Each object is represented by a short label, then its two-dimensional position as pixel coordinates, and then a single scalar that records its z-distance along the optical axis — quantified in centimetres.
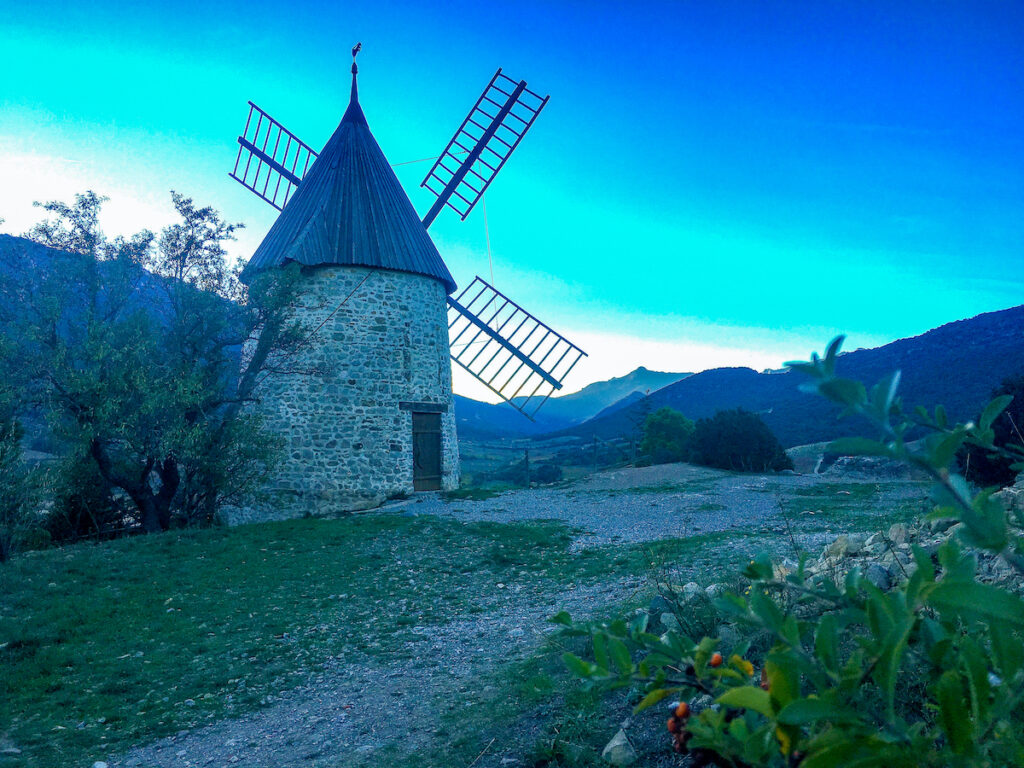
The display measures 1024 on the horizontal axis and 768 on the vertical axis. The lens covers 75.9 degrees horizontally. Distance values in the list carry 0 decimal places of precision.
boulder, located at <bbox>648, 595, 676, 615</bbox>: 504
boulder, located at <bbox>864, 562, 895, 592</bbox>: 431
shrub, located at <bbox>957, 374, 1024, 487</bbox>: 1089
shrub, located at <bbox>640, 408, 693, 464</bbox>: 2542
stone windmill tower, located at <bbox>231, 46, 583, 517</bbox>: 1420
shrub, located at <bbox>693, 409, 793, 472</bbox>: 2059
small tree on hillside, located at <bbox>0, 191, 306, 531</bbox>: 1005
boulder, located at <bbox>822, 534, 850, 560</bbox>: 572
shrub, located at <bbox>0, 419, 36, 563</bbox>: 916
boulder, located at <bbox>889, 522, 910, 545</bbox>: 571
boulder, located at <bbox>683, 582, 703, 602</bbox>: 507
